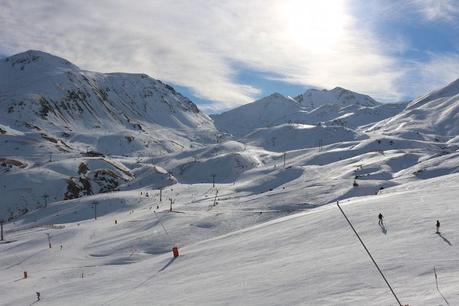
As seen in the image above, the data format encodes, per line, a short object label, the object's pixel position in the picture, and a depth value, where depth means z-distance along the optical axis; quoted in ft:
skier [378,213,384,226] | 104.97
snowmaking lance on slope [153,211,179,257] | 127.65
